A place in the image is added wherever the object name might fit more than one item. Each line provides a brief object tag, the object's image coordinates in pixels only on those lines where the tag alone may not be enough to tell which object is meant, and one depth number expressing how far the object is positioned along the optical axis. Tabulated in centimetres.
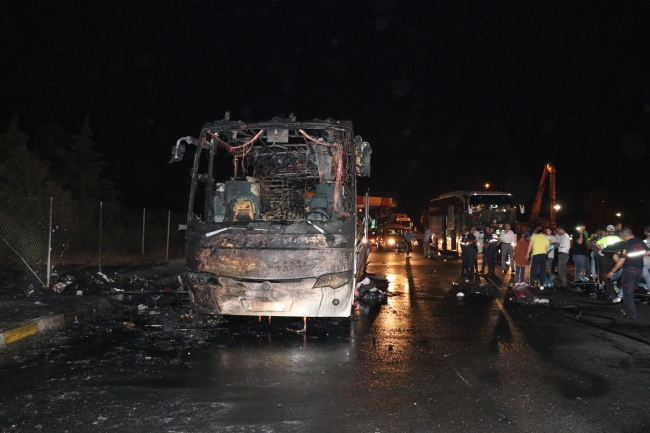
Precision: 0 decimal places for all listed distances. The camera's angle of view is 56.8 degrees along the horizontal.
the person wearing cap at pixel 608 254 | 1313
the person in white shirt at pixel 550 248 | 1650
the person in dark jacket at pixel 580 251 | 1568
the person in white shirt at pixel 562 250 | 1611
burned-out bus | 873
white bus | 2941
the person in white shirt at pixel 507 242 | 1945
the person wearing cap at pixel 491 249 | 1908
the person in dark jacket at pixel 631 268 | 1045
